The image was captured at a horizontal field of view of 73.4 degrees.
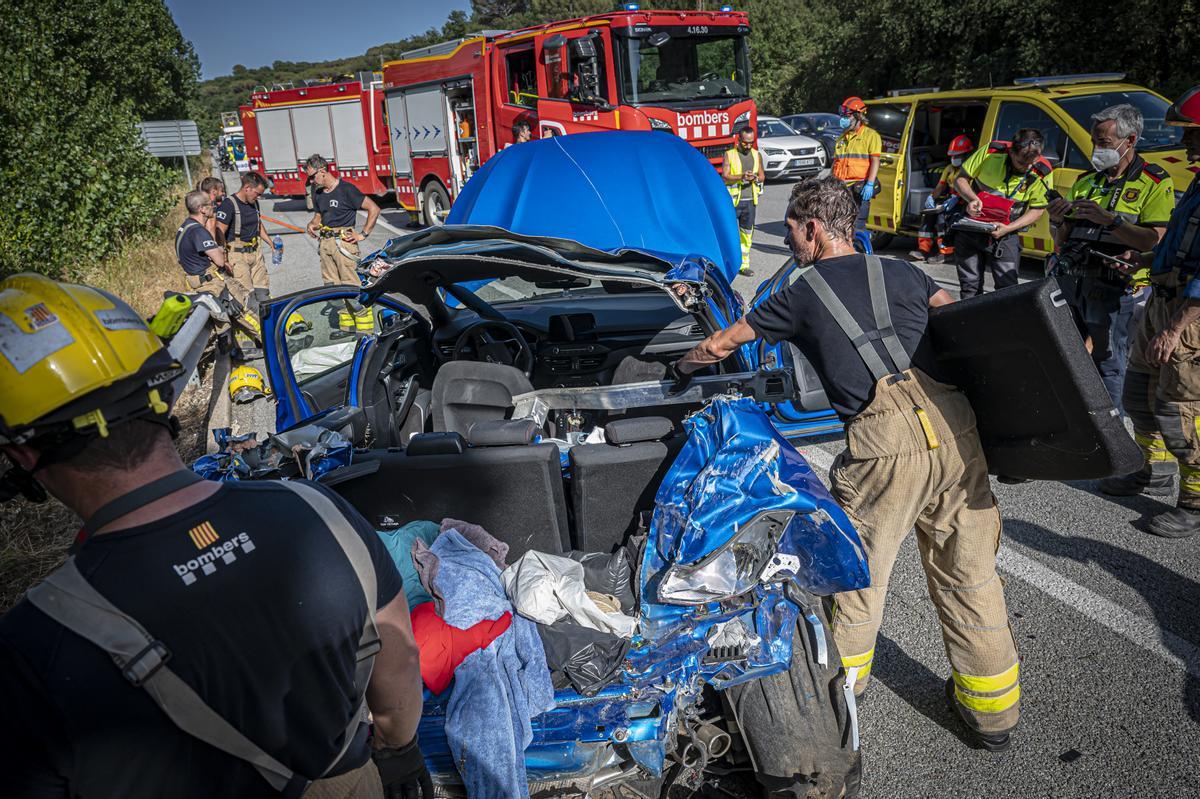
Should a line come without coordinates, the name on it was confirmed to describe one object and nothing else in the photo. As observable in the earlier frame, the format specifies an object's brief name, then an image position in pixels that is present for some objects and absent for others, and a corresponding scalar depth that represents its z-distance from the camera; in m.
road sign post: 19.73
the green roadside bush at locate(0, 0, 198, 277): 11.36
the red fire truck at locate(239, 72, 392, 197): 18.38
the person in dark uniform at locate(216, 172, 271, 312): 9.27
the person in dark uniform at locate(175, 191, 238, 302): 8.21
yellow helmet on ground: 5.59
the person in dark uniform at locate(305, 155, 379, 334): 9.51
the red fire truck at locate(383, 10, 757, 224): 11.62
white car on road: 18.39
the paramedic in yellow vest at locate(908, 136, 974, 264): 7.93
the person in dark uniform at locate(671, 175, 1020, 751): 2.65
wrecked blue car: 2.22
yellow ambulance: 7.99
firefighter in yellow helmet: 1.12
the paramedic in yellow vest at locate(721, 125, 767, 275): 10.44
